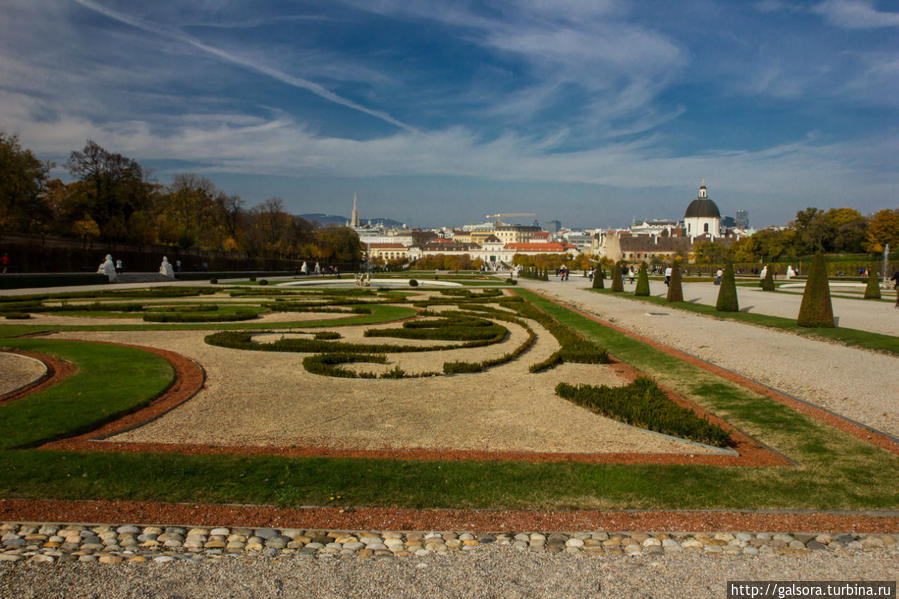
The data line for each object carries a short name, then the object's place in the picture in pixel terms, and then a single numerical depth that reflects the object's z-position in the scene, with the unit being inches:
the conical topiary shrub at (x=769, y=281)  1274.6
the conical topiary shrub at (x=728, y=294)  747.4
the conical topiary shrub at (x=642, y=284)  1097.4
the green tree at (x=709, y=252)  3656.5
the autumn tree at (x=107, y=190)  1731.1
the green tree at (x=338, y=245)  3070.9
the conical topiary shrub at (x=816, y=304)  566.3
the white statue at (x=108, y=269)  1375.5
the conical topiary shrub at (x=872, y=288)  992.7
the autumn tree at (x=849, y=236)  2704.2
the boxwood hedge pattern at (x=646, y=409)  232.1
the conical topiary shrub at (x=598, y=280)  1409.9
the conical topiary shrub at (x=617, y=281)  1263.5
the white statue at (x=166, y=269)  1649.9
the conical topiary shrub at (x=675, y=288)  943.0
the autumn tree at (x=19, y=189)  1389.0
